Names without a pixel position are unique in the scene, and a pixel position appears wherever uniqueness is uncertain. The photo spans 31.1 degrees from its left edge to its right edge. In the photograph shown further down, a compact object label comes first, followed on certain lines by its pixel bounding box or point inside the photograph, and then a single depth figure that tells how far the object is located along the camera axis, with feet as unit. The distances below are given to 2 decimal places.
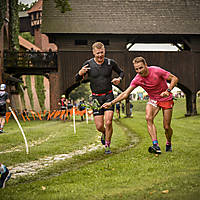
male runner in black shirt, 27.32
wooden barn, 95.81
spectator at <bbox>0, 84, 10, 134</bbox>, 53.11
